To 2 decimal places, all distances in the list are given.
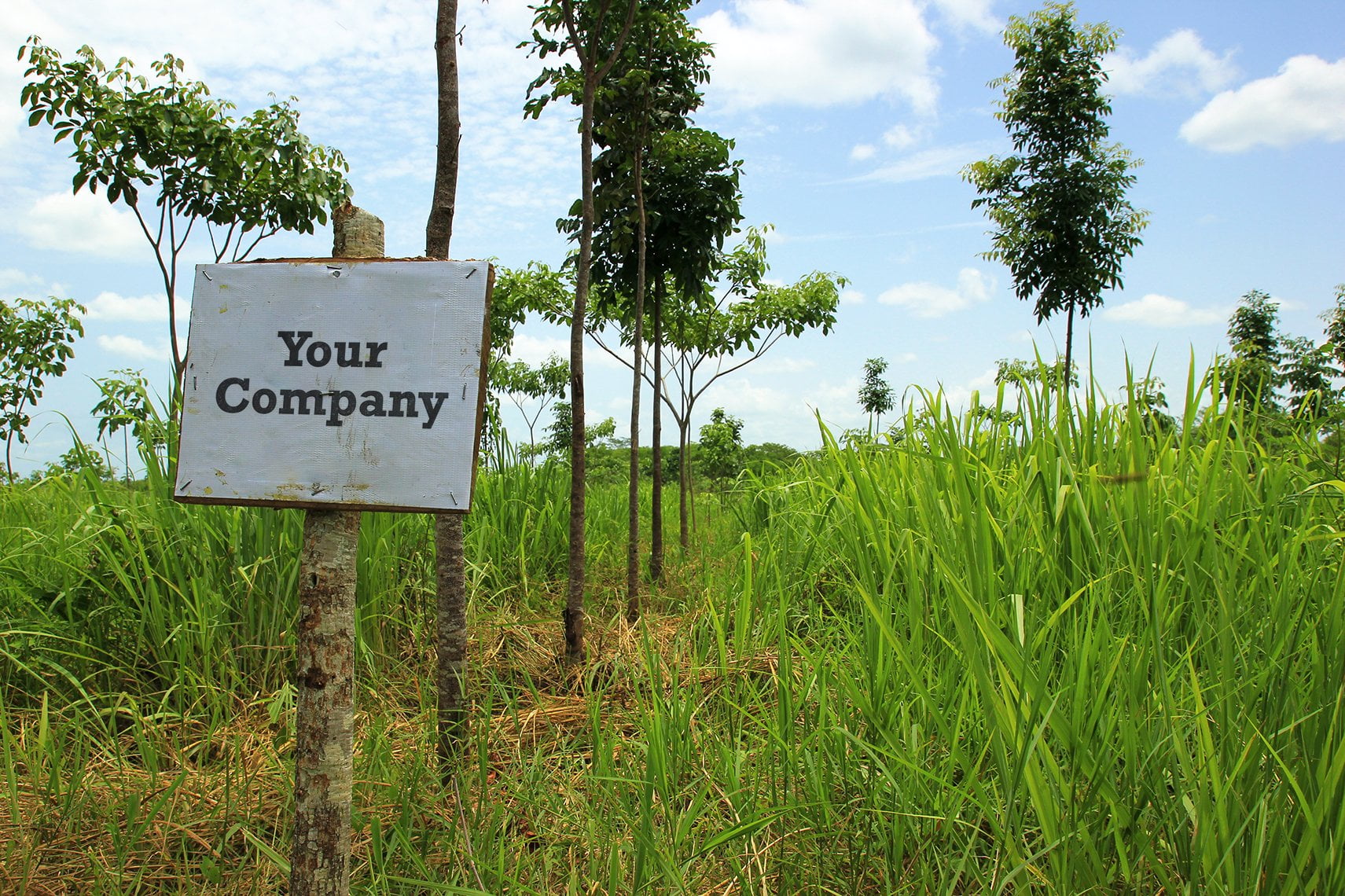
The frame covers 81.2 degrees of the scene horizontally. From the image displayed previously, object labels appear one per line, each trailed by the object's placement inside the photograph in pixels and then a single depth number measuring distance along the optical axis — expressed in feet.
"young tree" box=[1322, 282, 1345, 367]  50.41
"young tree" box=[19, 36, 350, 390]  23.17
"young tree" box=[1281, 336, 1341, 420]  48.03
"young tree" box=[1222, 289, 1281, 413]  58.65
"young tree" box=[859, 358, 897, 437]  93.25
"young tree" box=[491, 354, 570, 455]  46.70
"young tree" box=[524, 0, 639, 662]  9.94
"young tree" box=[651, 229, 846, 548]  24.53
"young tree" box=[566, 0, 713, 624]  13.97
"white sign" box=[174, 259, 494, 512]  4.55
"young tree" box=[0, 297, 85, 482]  33.32
